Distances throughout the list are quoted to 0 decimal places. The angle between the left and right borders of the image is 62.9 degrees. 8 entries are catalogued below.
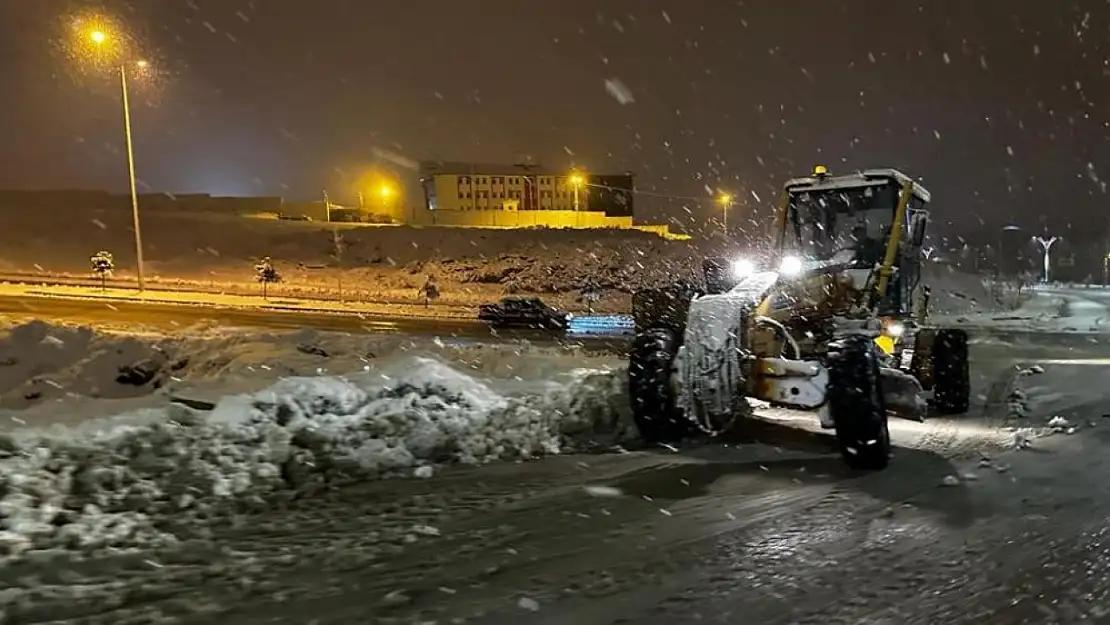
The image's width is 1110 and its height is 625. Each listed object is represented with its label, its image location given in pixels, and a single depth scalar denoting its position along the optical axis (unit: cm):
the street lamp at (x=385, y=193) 9588
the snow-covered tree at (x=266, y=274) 3738
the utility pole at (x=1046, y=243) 8712
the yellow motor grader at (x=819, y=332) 852
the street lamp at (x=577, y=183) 8125
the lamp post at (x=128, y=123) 3142
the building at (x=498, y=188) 8681
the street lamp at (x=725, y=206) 7769
